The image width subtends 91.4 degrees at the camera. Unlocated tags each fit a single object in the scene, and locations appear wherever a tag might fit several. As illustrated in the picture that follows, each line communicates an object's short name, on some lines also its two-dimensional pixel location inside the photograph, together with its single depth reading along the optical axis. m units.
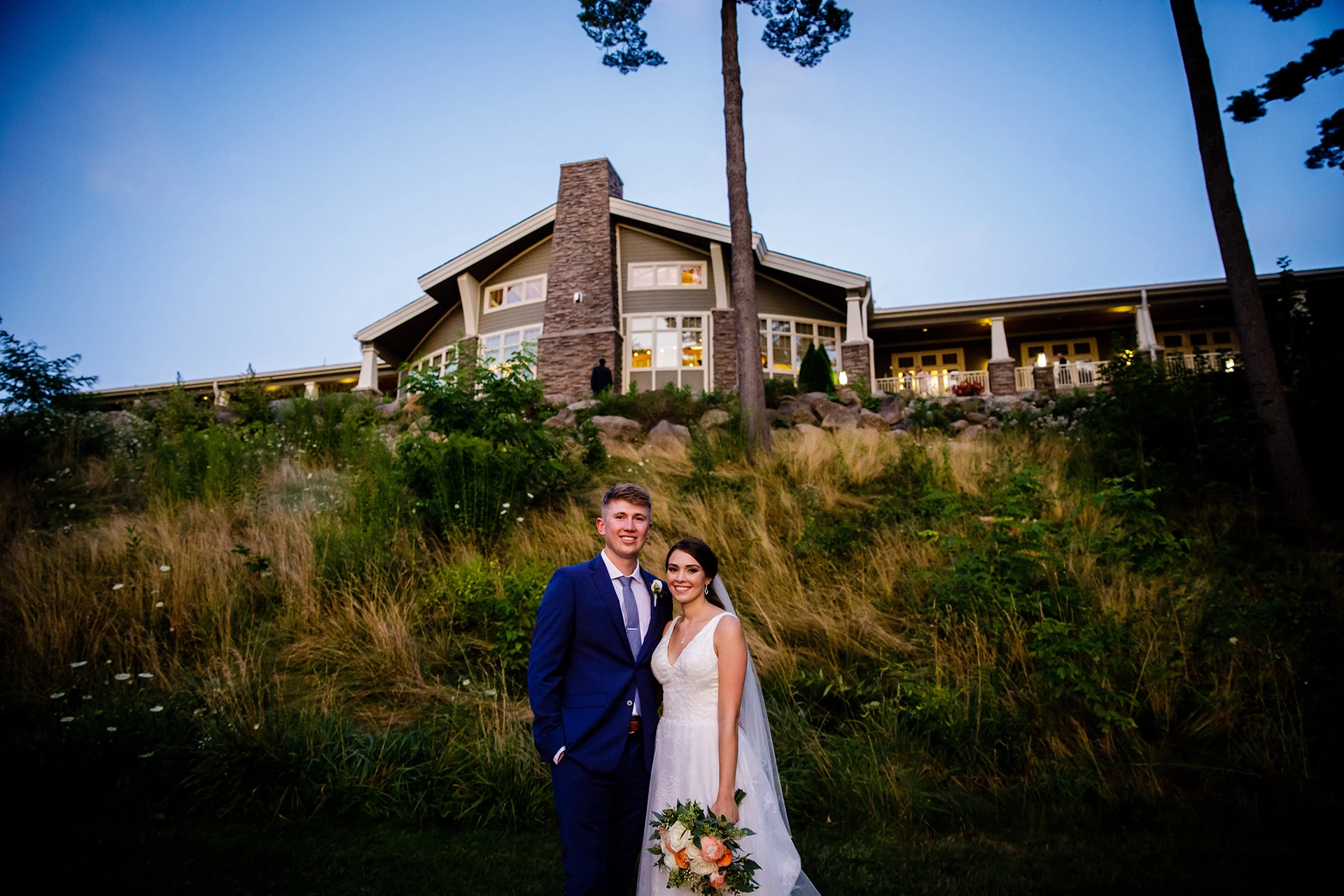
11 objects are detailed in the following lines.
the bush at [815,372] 16.84
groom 2.55
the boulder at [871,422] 12.59
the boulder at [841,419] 12.23
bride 2.61
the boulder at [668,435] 10.96
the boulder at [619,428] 12.02
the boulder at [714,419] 11.74
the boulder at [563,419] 13.11
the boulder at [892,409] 13.62
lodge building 19.64
